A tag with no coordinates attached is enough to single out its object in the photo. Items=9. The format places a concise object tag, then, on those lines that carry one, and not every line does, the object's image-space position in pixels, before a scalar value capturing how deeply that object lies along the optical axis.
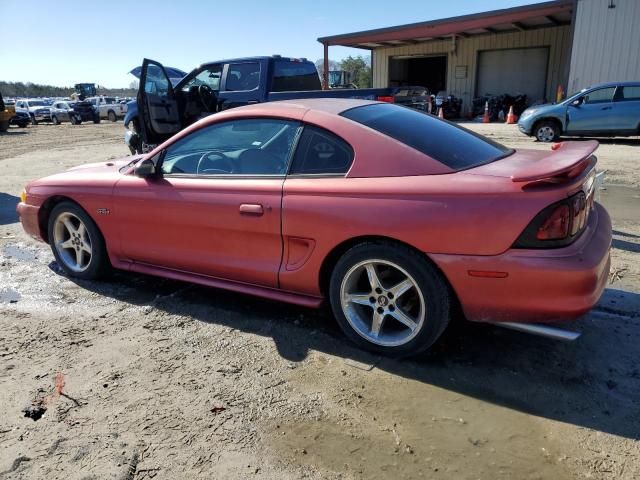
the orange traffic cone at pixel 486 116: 22.16
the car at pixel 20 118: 29.17
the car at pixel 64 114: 32.94
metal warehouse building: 17.78
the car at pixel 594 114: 12.77
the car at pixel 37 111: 33.44
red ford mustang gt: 2.61
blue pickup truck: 8.28
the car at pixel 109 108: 35.06
